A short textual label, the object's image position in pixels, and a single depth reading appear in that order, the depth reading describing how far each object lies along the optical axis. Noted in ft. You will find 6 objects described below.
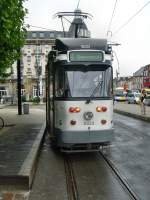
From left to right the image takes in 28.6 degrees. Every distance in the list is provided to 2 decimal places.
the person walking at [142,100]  71.12
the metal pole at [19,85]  66.25
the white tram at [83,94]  25.81
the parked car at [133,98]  147.62
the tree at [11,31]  27.68
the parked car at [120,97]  179.16
